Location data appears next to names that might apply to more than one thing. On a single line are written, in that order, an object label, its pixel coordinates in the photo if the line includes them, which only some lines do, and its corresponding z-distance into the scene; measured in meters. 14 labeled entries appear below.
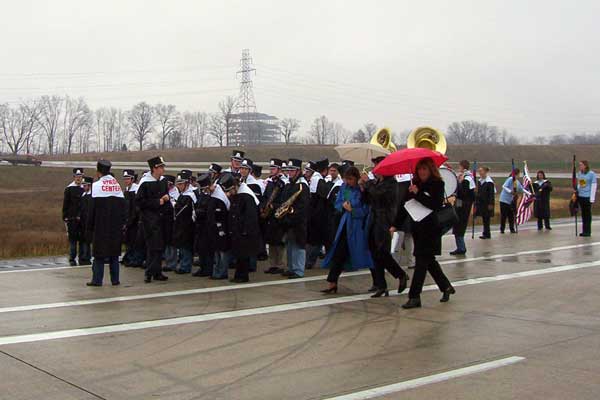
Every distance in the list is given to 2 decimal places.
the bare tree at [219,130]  105.12
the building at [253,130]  93.59
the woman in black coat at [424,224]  9.70
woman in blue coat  10.81
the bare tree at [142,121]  111.25
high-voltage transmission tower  81.44
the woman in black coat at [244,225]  11.77
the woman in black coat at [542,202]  22.45
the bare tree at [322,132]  119.25
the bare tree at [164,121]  112.56
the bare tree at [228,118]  101.68
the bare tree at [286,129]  116.94
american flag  21.94
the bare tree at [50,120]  107.46
